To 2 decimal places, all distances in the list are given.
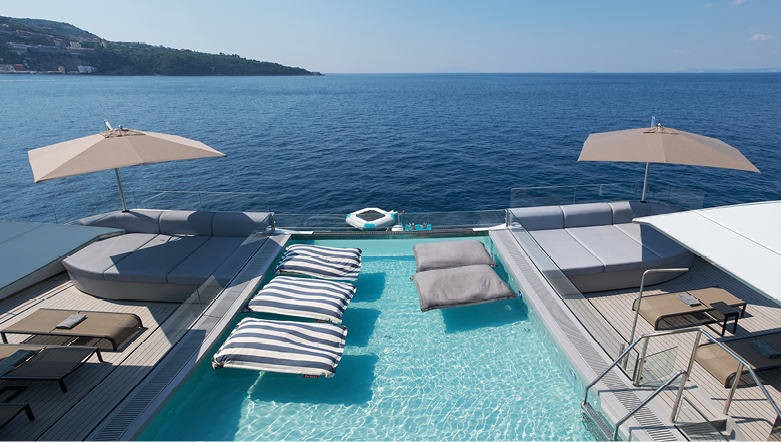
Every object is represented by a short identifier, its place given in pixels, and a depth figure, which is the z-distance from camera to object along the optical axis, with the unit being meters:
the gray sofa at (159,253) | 7.37
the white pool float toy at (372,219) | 11.86
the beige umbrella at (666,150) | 7.89
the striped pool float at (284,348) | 5.11
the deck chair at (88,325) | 5.94
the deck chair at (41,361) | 5.03
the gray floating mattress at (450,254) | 7.60
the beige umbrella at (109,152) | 7.12
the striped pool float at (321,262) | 7.55
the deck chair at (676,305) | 6.35
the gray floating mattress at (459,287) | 6.44
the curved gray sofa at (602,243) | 7.43
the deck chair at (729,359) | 5.14
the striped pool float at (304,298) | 6.20
